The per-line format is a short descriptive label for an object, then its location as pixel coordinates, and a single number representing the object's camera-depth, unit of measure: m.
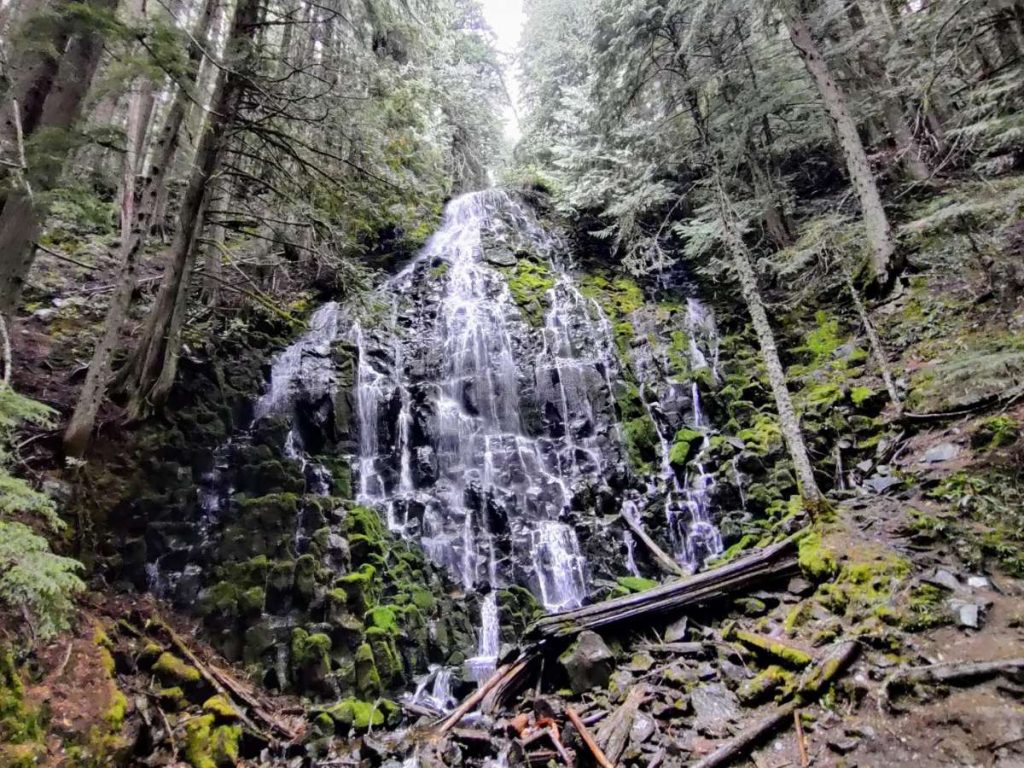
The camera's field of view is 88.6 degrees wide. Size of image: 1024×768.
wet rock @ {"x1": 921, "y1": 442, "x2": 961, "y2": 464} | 6.91
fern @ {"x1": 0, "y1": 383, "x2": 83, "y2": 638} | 3.22
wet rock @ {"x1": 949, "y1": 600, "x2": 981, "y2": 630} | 4.57
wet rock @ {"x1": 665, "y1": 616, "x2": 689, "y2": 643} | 6.60
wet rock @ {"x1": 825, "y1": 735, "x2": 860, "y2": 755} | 4.11
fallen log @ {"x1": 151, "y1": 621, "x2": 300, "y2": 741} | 6.03
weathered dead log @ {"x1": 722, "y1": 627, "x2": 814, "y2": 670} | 5.21
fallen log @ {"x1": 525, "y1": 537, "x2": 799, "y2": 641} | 6.86
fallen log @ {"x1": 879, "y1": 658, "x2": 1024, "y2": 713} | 4.01
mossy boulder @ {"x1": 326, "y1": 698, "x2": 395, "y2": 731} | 6.48
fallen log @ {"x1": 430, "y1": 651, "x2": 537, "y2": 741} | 6.25
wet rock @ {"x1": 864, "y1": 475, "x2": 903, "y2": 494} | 7.25
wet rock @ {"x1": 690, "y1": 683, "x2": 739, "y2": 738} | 5.00
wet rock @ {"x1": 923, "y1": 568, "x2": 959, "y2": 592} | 5.05
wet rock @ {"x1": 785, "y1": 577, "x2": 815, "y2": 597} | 6.37
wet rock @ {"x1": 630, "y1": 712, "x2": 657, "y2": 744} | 5.16
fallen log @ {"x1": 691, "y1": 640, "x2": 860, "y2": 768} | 4.54
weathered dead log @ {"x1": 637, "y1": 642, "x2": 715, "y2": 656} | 6.19
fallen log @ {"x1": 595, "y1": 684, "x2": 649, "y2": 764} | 5.11
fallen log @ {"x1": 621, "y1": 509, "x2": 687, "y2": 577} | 9.32
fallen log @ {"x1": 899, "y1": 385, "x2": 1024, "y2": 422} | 6.02
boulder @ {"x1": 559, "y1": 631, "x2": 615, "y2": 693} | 6.24
